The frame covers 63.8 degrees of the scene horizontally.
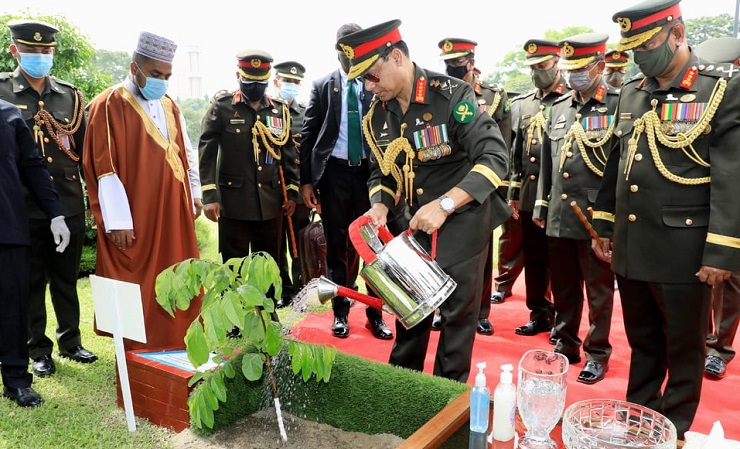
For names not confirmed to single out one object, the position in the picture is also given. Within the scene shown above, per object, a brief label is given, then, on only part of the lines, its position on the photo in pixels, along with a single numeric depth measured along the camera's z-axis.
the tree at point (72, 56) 5.10
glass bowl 1.56
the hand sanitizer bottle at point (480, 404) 1.58
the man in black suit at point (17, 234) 2.78
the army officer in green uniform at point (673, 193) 2.08
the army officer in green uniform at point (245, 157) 3.88
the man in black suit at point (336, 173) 3.73
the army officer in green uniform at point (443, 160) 2.25
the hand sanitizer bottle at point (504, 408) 1.56
